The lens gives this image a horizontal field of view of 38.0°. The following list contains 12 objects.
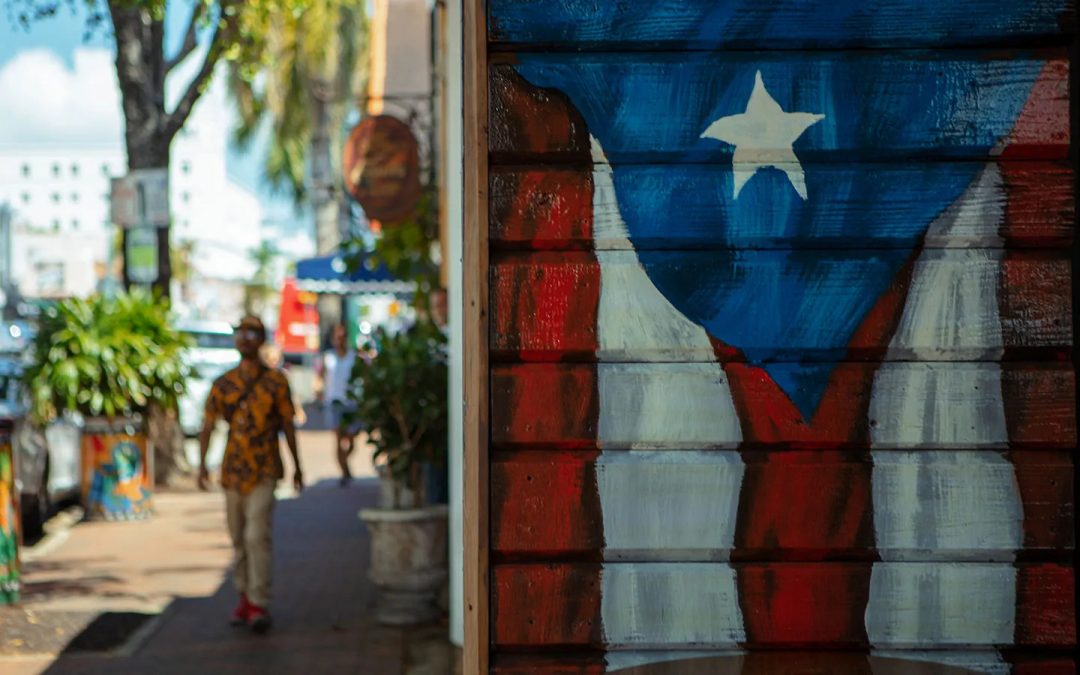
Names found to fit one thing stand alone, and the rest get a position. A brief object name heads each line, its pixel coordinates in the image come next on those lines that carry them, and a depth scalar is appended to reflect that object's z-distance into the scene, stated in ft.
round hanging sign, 52.54
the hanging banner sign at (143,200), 56.95
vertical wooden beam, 15.20
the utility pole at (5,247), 100.22
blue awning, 73.00
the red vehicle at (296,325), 174.50
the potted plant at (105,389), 48.39
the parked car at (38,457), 43.96
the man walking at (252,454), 30.45
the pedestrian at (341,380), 58.08
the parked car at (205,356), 79.25
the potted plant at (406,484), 31.60
